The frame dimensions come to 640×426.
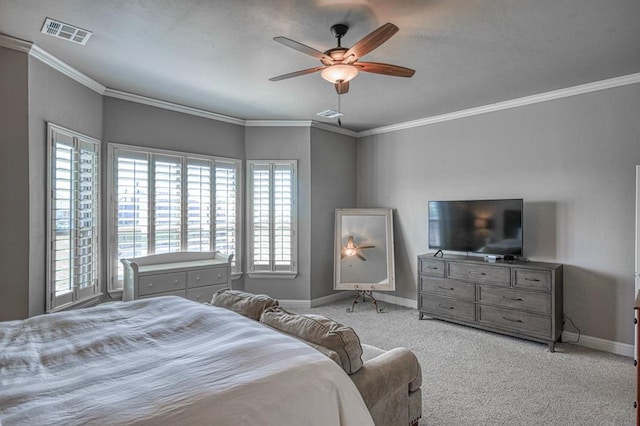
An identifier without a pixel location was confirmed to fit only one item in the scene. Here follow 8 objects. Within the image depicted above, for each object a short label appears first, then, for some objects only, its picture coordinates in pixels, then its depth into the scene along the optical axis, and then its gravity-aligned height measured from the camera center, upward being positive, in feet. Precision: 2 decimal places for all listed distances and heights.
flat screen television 13.60 -0.64
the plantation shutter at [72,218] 10.60 -0.24
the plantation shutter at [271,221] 17.52 -0.52
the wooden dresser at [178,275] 12.88 -2.51
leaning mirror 17.70 -2.02
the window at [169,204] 13.57 +0.28
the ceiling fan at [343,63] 7.62 +3.48
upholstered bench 5.99 -2.84
